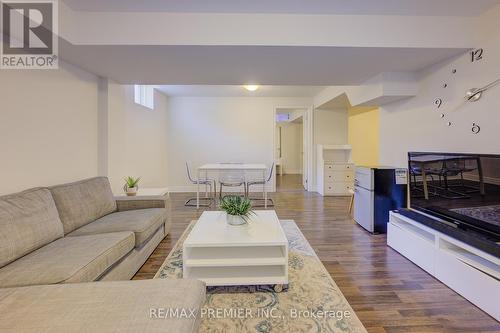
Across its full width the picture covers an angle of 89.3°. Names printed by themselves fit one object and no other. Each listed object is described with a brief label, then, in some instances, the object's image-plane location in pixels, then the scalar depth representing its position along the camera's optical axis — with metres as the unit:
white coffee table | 1.99
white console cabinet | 1.81
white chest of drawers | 6.06
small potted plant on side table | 3.70
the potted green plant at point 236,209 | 2.42
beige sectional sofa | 1.22
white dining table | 5.09
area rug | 1.65
